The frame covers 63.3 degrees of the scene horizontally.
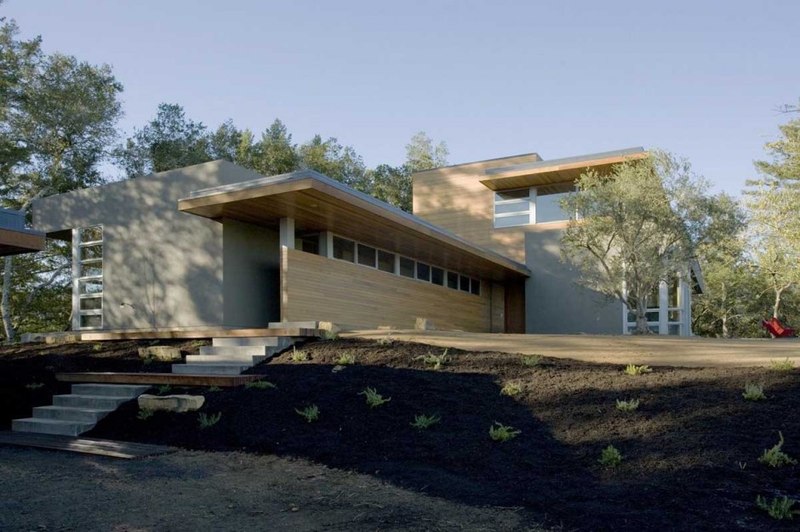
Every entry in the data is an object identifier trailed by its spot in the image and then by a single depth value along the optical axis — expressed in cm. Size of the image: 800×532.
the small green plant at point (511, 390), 650
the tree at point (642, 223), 1214
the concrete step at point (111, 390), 776
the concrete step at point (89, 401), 750
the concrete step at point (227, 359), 853
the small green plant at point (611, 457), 469
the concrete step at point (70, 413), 721
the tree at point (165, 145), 2635
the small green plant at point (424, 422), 577
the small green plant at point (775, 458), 441
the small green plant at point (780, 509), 370
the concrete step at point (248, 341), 905
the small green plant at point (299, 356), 830
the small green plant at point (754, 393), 563
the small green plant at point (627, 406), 566
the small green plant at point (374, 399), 630
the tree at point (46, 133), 2186
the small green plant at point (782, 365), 651
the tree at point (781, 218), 2086
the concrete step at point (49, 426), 693
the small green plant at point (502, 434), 537
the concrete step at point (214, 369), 828
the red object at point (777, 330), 1573
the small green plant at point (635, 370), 682
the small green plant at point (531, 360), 746
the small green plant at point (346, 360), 780
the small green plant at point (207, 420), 632
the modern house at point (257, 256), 1116
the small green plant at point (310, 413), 615
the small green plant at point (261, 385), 715
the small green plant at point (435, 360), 769
